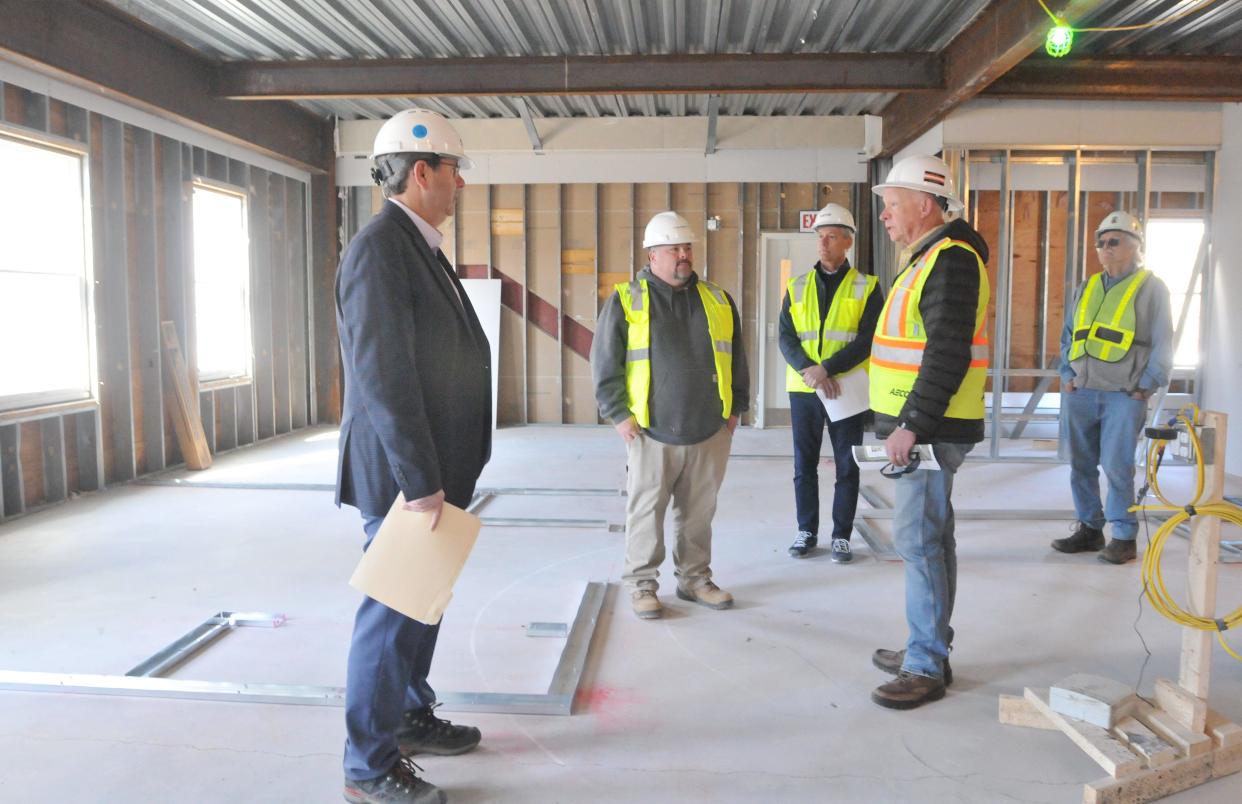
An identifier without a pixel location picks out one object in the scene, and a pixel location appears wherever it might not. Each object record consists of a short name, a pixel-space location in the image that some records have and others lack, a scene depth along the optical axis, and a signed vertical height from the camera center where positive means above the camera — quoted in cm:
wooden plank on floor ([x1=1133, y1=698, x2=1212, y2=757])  227 -108
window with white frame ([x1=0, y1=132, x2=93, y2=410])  542 +40
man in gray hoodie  349 -23
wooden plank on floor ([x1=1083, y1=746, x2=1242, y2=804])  213 -115
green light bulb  477 +167
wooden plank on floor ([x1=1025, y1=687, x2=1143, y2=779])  218 -109
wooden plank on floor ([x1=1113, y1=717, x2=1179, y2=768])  222 -109
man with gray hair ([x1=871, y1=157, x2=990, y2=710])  253 -15
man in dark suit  197 -13
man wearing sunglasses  431 -21
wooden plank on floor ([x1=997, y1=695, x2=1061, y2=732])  254 -114
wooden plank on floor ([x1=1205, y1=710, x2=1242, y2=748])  231 -109
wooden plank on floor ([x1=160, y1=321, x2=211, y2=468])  695 -56
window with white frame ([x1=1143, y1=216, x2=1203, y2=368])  955 +90
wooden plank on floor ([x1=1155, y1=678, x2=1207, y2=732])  233 -103
